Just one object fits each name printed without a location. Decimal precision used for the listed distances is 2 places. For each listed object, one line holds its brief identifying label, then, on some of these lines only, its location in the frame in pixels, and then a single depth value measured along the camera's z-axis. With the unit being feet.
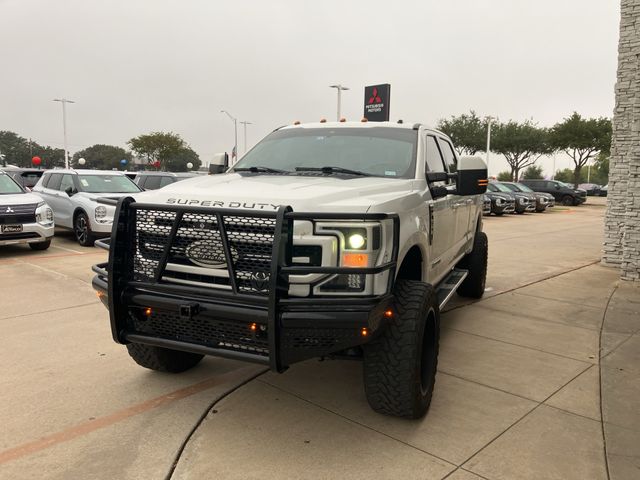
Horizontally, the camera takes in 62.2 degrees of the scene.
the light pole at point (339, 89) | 118.25
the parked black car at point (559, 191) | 112.98
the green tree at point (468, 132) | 154.71
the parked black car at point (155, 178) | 48.14
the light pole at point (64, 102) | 153.34
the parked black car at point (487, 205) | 76.02
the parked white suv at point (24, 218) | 31.12
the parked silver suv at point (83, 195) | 35.58
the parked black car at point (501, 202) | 77.15
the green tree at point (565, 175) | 325.58
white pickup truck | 9.21
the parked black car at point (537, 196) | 89.30
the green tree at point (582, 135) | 138.41
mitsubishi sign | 88.38
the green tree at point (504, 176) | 250.06
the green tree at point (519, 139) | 159.84
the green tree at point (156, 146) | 189.98
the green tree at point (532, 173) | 258.16
